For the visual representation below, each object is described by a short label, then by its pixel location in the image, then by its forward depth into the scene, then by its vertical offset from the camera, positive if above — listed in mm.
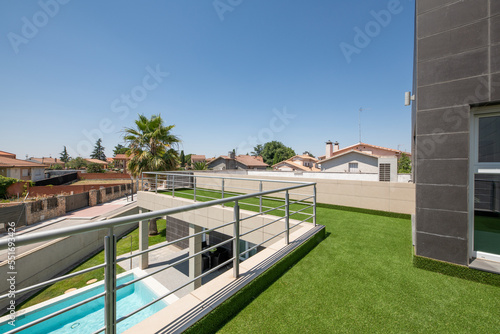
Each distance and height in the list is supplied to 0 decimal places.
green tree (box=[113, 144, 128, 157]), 73312 +5244
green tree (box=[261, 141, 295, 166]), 56862 +3790
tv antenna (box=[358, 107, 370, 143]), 20211 +5588
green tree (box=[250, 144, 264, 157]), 70312 +5506
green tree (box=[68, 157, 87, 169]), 48062 +229
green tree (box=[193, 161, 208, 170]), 25250 -205
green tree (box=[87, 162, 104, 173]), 41094 -830
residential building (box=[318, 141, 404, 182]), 19281 +596
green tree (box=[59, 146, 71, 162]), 70800 +2822
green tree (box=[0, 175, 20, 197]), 17672 -1820
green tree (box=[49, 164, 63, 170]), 49891 -787
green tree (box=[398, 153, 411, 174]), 22969 +261
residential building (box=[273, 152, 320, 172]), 37688 +326
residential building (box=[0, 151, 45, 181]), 22641 -665
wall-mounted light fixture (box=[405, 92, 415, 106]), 5054 +1725
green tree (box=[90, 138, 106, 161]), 71688 +4334
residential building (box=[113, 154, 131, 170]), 54731 +867
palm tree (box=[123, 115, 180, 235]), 10922 +1069
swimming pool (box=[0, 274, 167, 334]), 5434 -4497
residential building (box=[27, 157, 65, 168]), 55975 +862
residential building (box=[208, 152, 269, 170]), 37812 +298
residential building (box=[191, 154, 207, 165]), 61478 +2052
